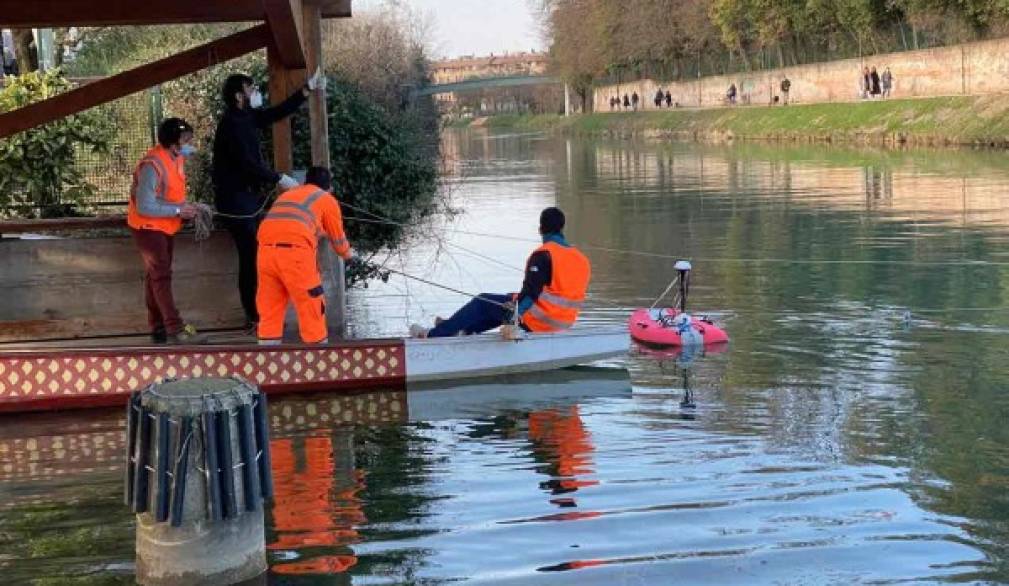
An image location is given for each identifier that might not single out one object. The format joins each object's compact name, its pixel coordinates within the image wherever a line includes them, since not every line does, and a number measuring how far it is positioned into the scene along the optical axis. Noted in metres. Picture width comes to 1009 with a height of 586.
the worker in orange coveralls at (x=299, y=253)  11.58
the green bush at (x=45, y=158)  15.05
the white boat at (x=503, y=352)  12.35
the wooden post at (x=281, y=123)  13.49
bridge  93.34
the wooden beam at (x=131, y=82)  13.24
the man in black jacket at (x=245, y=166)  12.69
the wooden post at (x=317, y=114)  13.46
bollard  6.89
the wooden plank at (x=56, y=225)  13.58
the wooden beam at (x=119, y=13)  11.73
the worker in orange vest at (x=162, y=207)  12.39
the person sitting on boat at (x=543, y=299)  12.22
